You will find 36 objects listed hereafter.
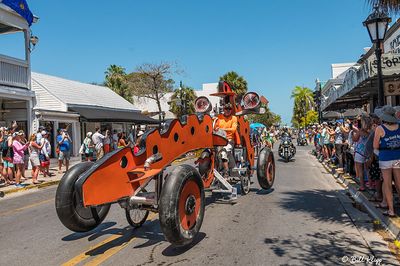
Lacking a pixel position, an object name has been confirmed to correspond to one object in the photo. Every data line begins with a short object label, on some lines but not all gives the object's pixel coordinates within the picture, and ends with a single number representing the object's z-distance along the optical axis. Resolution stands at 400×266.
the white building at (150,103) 56.21
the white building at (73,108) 20.75
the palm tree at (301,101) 77.12
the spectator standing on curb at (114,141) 21.90
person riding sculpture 8.60
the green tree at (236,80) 52.03
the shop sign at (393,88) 10.24
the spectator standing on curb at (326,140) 16.53
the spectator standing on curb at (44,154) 14.06
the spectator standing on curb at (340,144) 13.69
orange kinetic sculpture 4.62
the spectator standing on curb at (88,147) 16.62
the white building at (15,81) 16.48
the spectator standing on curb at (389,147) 6.24
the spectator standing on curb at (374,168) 7.59
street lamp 9.00
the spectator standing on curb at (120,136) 22.24
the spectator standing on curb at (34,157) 13.16
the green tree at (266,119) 68.19
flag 16.26
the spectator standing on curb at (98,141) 16.80
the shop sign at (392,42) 16.69
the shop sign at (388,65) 9.35
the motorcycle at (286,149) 18.67
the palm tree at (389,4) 7.58
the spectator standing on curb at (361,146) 8.25
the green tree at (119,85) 47.34
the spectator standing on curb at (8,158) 12.22
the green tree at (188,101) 48.51
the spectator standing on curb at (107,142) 19.84
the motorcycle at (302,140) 36.38
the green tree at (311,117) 70.50
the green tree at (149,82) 47.28
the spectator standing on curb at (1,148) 12.19
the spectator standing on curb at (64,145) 15.22
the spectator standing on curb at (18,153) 12.30
